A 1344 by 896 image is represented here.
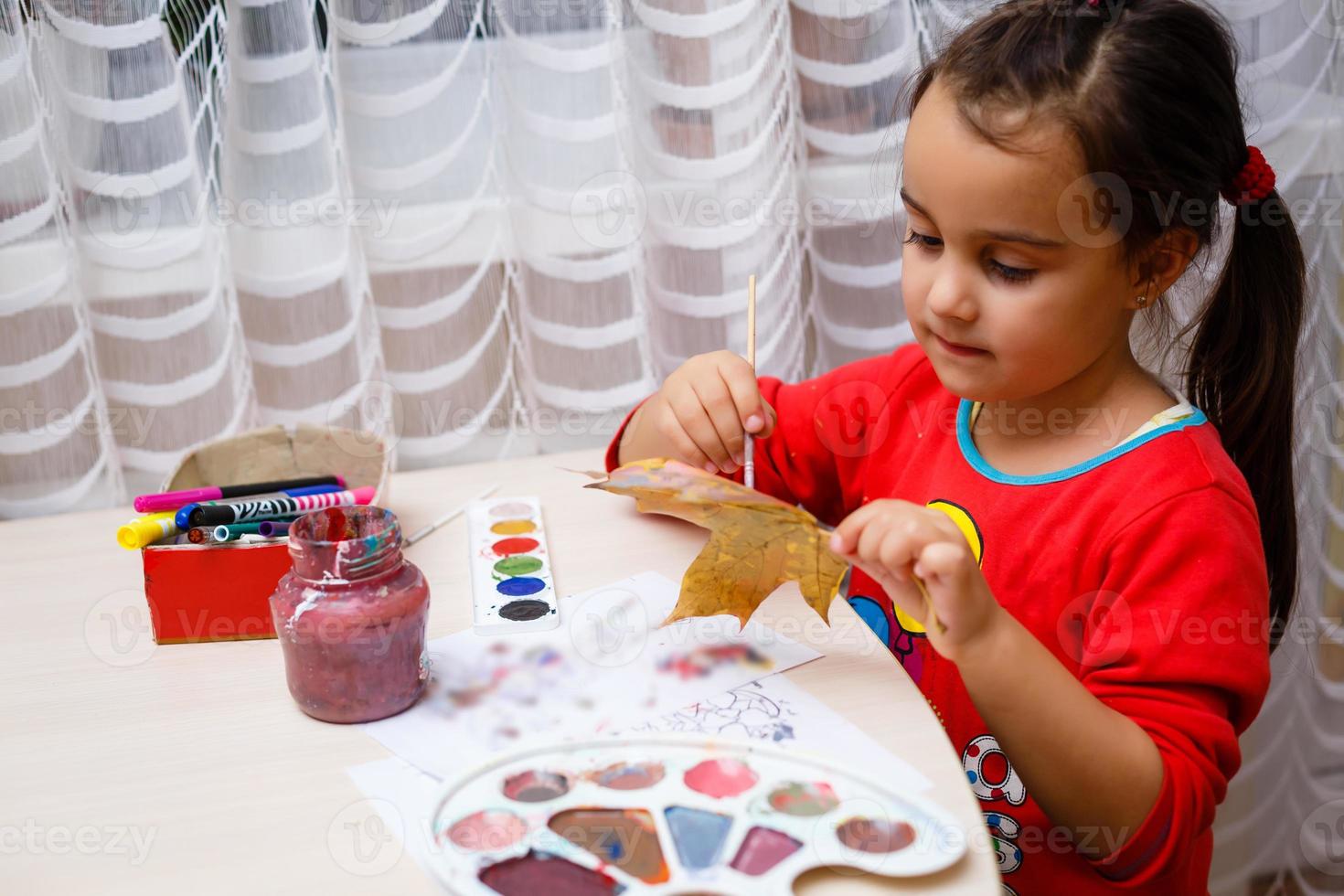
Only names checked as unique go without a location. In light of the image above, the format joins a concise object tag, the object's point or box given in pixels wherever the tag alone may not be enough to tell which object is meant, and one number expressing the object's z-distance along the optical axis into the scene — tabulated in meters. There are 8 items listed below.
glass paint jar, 0.59
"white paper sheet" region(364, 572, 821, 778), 0.59
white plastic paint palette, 0.48
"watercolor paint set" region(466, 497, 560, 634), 0.71
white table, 0.50
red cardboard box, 0.69
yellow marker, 0.69
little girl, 0.61
